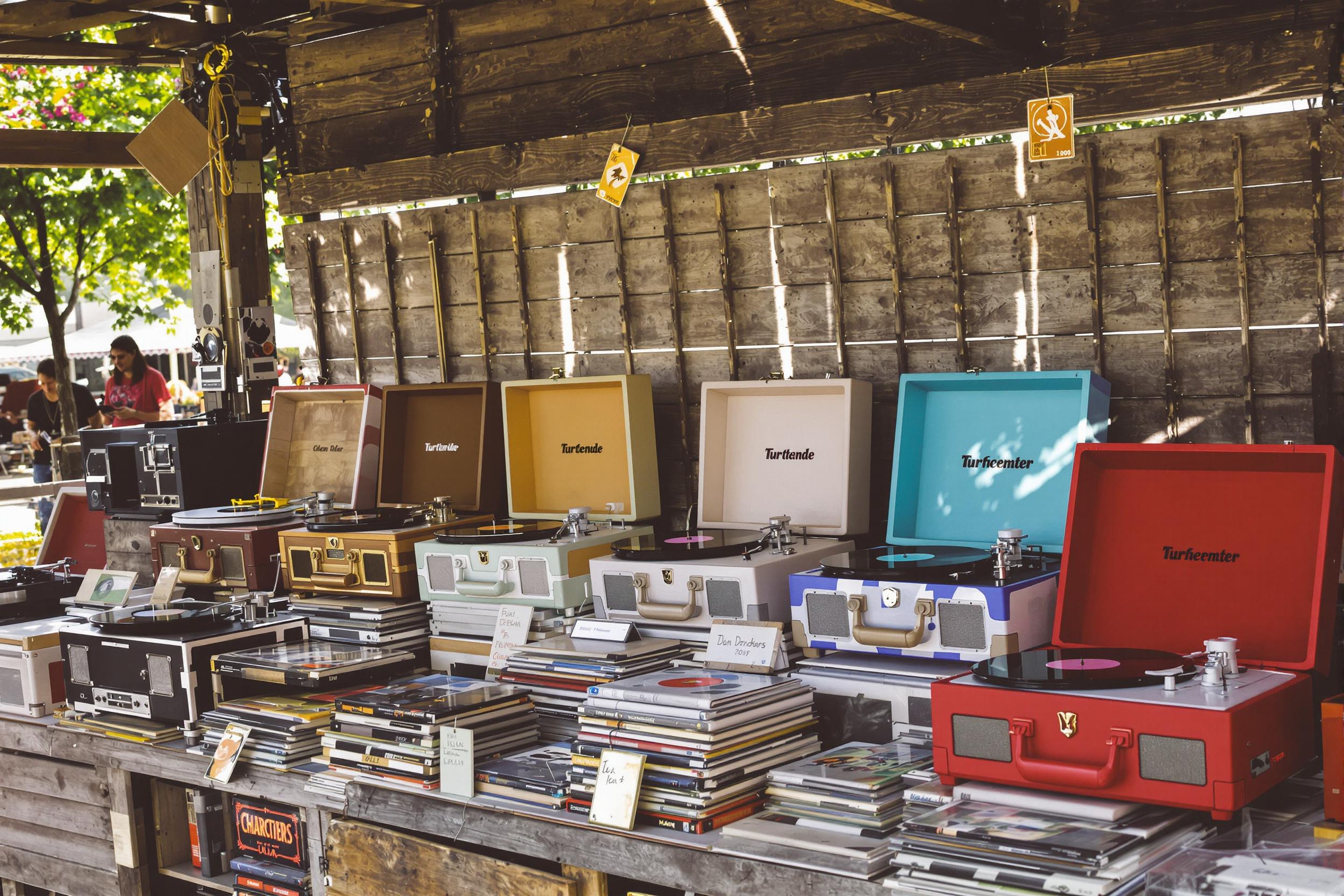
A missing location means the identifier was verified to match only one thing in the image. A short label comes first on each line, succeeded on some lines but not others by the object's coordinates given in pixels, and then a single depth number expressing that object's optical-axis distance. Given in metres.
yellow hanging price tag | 4.10
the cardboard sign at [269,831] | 3.44
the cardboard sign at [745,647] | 2.89
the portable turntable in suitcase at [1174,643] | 2.09
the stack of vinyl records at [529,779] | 2.75
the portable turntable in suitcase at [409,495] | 3.84
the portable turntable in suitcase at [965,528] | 2.70
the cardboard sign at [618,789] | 2.56
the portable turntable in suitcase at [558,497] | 3.49
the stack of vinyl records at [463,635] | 3.61
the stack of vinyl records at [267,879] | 3.39
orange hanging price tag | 3.24
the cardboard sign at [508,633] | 3.35
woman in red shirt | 7.36
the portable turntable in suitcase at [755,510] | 3.12
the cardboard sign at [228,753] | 3.38
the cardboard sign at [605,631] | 3.19
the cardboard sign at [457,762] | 2.86
